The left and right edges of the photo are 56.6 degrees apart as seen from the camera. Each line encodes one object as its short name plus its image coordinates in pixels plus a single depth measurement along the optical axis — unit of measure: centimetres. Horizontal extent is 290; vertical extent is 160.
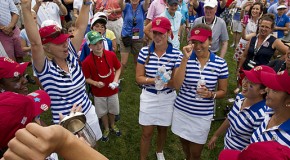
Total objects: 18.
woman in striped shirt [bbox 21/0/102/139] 273
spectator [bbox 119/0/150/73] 614
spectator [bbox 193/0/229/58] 489
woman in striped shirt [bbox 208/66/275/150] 258
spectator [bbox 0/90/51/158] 132
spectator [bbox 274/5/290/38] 714
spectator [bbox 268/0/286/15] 784
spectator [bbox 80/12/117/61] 461
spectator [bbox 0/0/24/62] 508
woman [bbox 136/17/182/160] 332
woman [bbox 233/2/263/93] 626
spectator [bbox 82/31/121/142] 386
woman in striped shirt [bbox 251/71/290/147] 218
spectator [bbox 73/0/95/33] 653
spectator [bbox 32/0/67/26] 571
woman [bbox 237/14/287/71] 441
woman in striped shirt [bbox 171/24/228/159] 309
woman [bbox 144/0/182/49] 535
